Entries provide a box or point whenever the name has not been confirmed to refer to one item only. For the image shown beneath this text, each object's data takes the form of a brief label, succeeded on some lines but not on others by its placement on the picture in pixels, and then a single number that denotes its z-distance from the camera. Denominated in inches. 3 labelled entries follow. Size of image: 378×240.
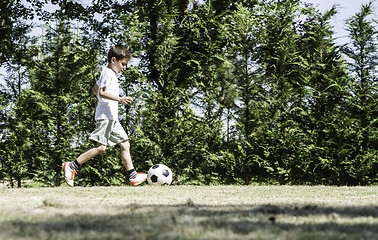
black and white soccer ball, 564.1
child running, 512.1
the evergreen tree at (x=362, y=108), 684.7
